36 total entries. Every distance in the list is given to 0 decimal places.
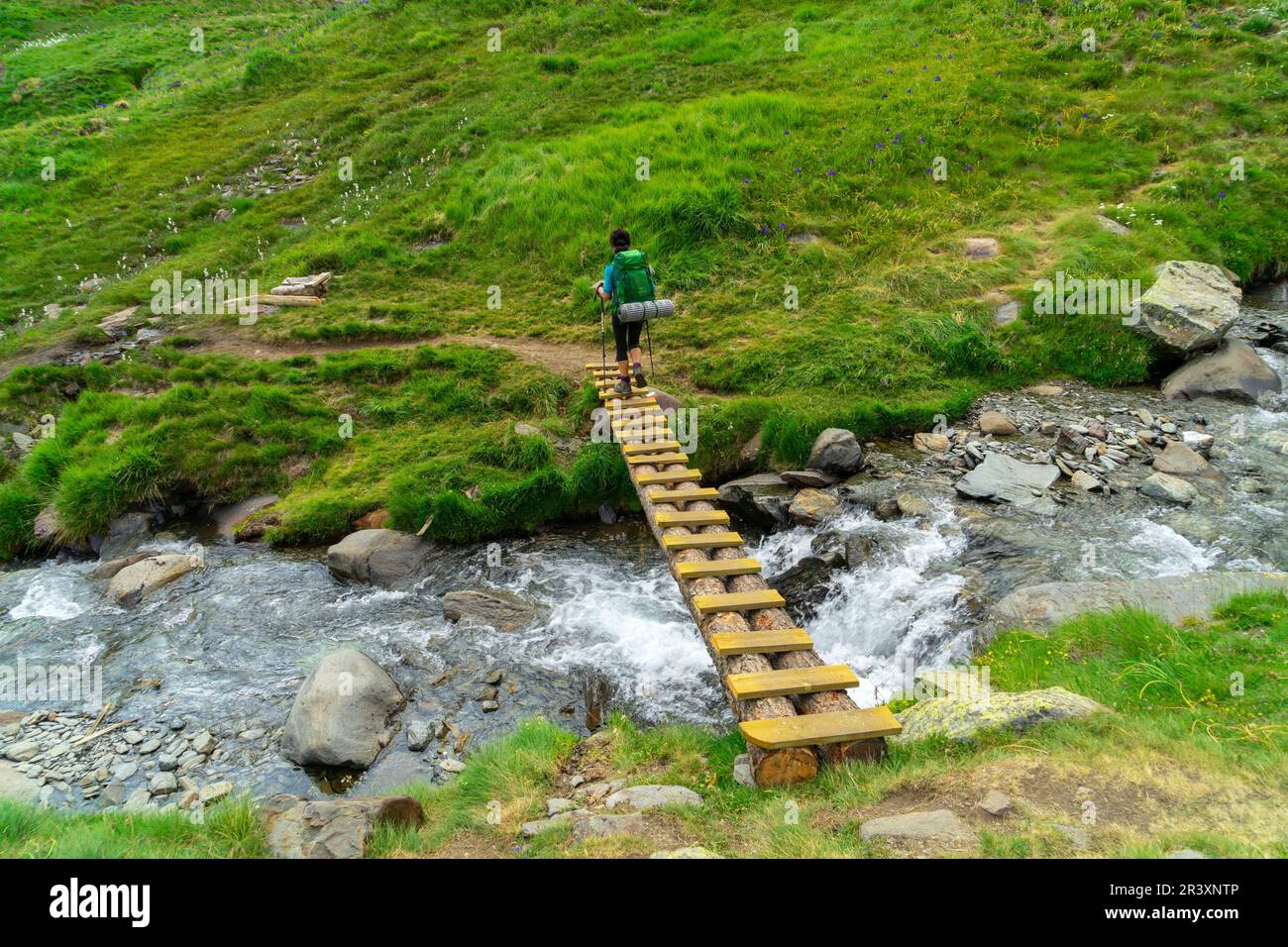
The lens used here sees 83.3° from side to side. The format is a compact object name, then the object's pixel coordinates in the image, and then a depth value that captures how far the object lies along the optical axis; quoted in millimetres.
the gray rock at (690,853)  4816
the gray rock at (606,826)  5430
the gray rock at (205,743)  8039
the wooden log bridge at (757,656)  5863
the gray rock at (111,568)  11602
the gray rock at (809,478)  12312
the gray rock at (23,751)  7953
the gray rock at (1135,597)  7262
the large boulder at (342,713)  7793
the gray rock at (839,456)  12445
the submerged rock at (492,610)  10172
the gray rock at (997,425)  12867
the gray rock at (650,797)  5871
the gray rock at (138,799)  7145
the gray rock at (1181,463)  10852
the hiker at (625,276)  12422
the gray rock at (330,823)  5445
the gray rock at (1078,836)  4434
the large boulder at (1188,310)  13688
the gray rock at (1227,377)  12984
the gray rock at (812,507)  11445
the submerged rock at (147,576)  10930
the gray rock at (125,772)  7703
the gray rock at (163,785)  7457
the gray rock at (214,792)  7248
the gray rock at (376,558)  11258
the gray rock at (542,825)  5676
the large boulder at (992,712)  5855
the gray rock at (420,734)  8122
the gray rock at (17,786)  7309
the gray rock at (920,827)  4691
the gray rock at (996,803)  4852
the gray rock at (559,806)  6155
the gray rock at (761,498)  11910
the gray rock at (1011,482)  10914
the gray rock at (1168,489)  10312
